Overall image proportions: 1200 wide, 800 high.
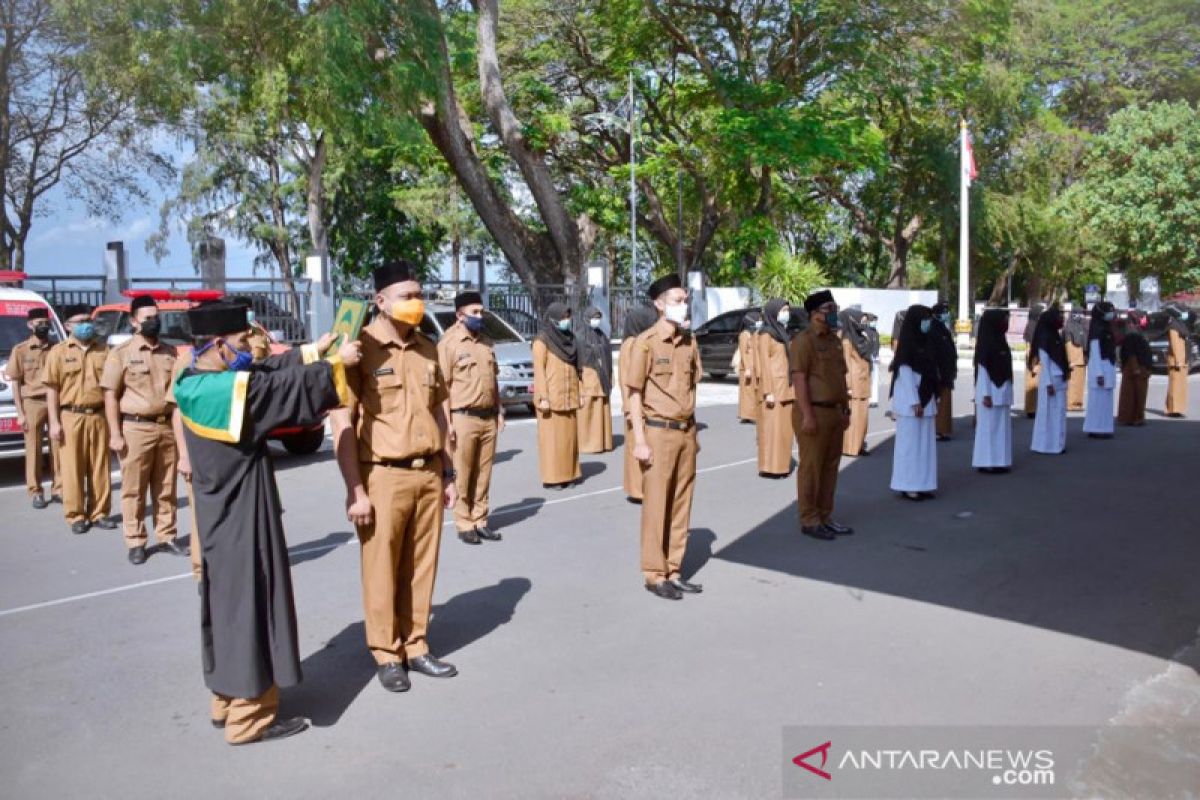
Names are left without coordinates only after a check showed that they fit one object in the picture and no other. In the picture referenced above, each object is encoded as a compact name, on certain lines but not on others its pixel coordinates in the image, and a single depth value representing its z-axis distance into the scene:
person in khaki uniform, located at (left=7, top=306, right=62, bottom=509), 9.99
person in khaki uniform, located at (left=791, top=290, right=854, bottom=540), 8.02
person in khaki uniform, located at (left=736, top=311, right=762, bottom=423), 14.77
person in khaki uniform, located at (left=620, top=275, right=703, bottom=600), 6.50
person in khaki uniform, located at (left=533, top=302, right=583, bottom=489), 10.62
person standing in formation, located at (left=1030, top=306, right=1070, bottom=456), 12.35
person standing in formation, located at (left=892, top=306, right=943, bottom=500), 9.66
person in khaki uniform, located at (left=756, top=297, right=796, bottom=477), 11.09
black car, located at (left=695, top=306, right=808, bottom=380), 23.47
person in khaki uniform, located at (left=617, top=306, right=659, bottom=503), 9.55
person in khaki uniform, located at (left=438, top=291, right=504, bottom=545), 8.25
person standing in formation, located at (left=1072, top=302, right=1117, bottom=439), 13.91
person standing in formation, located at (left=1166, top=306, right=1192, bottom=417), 15.88
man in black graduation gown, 4.27
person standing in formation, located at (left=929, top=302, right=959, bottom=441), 10.52
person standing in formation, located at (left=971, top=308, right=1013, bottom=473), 11.04
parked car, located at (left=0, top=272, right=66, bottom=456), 11.46
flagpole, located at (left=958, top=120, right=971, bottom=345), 31.14
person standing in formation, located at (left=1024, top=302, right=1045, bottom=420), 14.70
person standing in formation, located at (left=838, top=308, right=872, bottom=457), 12.41
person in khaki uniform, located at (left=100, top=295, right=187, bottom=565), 7.79
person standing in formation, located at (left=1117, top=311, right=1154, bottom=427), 14.82
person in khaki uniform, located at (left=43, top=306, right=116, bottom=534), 8.89
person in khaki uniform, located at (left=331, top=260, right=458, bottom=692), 4.93
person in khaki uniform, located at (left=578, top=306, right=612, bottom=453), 12.38
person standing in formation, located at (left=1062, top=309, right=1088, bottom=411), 15.91
